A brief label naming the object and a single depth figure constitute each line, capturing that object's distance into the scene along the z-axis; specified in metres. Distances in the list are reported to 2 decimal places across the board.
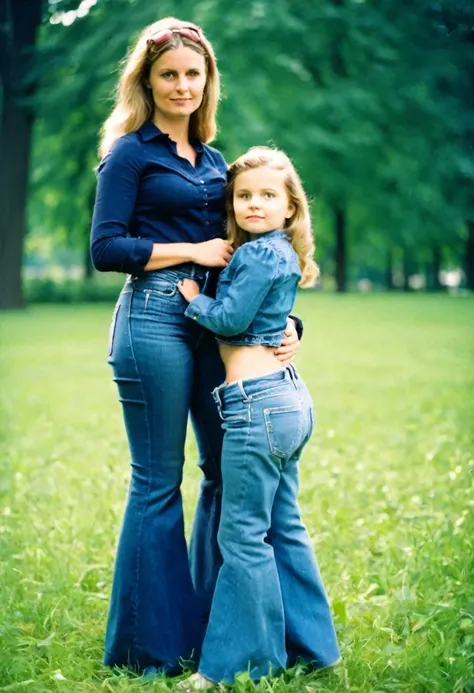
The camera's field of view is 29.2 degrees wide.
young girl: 2.95
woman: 3.03
